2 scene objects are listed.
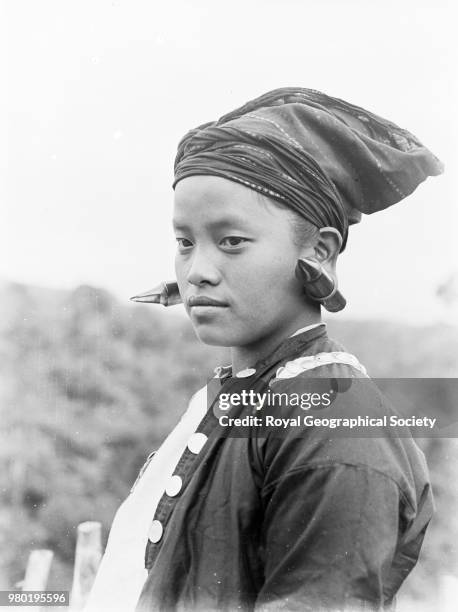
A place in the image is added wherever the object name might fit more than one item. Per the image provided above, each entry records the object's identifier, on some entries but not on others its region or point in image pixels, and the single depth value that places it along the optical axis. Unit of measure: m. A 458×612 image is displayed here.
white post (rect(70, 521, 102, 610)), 1.55
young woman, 1.10
